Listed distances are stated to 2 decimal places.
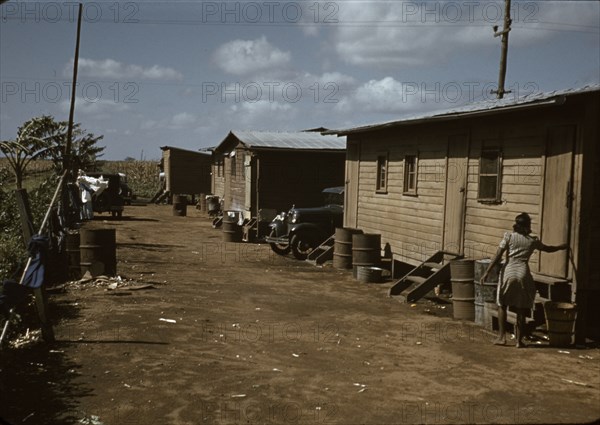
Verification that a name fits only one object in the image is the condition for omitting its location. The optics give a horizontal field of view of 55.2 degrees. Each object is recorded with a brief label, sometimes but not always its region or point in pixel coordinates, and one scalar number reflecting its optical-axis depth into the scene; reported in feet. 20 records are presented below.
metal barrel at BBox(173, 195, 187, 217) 105.81
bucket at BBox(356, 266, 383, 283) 46.37
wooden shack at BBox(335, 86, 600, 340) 29.68
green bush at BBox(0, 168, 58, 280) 36.57
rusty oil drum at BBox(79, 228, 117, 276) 40.93
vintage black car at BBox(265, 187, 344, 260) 58.85
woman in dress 27.68
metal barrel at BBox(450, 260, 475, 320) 34.32
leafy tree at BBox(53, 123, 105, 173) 131.03
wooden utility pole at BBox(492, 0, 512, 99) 76.13
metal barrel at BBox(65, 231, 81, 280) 42.19
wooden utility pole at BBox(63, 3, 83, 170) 53.29
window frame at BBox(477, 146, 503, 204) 36.76
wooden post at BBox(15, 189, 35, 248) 26.00
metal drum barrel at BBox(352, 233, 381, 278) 47.93
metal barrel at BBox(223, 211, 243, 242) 71.26
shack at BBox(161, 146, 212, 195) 134.62
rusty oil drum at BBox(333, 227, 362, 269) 52.03
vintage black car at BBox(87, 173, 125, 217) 96.22
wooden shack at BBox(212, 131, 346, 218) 77.41
